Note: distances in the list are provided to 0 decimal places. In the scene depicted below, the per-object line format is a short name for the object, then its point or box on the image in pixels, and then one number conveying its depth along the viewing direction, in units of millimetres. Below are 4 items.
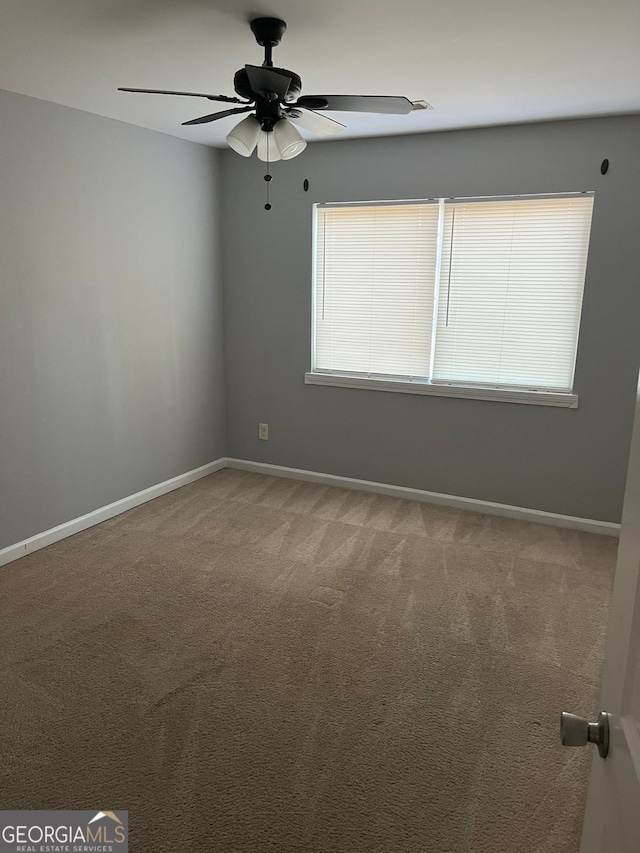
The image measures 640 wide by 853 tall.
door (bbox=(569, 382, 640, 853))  766
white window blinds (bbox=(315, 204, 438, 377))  3902
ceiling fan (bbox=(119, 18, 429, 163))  1966
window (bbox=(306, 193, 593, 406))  3568
